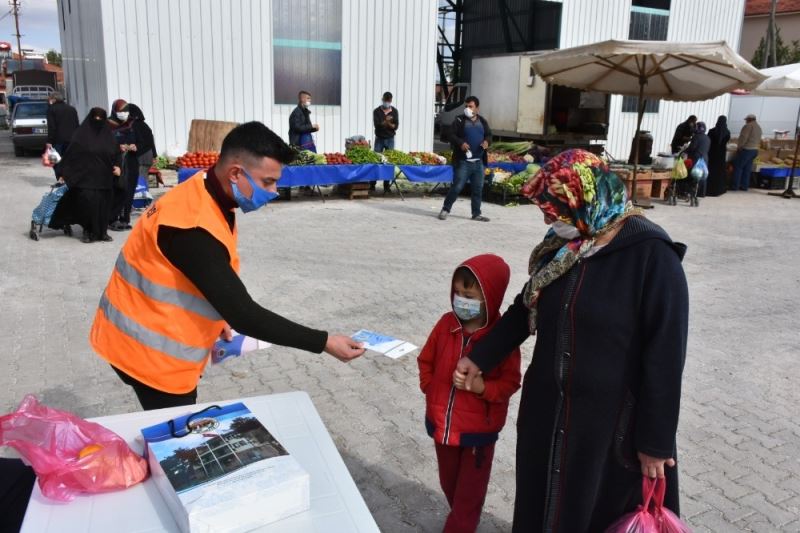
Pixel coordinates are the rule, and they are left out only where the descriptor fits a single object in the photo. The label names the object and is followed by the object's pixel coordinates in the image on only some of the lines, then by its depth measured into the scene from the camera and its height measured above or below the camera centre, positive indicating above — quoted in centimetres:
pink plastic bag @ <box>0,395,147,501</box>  168 -89
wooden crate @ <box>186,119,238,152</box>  1314 -25
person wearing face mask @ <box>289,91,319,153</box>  1204 +4
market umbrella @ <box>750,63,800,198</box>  1301 +114
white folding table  157 -99
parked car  1859 -30
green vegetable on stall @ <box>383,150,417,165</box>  1228 -60
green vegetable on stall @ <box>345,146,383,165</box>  1199 -56
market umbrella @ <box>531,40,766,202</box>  1017 +116
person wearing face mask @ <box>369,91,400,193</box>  1373 +15
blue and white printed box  150 -88
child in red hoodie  262 -108
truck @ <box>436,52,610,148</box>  1616 +68
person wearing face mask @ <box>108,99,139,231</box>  843 -63
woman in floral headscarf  202 -70
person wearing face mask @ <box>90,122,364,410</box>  212 -57
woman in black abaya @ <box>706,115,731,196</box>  1442 -54
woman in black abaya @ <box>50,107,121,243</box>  783 -66
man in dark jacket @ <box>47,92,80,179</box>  1306 -10
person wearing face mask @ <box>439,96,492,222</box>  1026 -30
